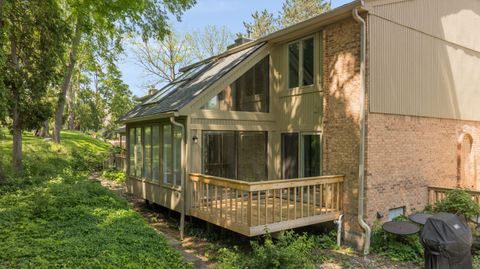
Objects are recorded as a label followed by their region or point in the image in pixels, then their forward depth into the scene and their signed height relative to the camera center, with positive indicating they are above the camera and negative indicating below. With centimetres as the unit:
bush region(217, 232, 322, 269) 585 -225
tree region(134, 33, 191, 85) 3484 +800
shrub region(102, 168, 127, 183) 1842 -247
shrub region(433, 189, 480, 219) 800 -175
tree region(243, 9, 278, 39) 3070 +1021
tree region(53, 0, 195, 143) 1112 +458
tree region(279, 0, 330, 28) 2886 +1093
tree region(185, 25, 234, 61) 3494 +982
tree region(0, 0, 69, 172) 1241 +296
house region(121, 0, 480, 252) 788 +38
